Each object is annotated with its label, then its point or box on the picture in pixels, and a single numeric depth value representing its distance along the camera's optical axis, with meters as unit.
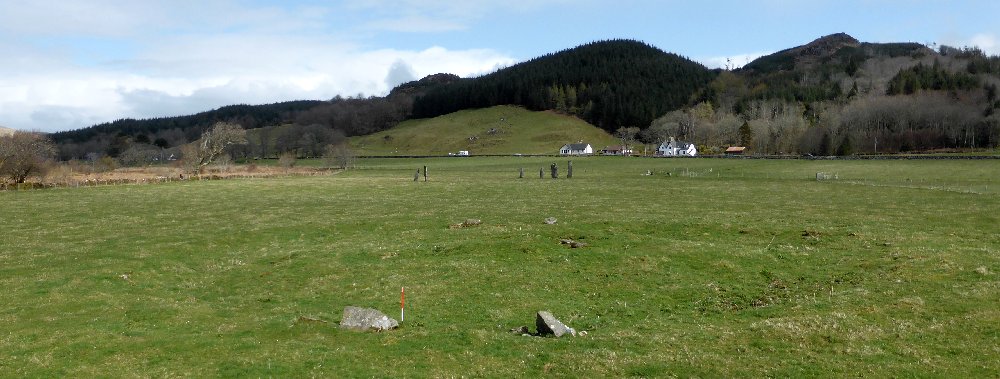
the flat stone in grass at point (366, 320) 19.16
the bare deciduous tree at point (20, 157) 84.31
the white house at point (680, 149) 196.25
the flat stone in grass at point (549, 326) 18.22
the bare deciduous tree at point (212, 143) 118.94
